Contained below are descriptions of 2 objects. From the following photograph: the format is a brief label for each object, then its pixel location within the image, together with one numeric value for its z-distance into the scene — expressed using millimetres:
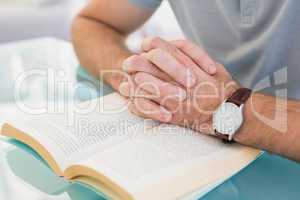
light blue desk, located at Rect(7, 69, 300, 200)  661
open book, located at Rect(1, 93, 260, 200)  602
